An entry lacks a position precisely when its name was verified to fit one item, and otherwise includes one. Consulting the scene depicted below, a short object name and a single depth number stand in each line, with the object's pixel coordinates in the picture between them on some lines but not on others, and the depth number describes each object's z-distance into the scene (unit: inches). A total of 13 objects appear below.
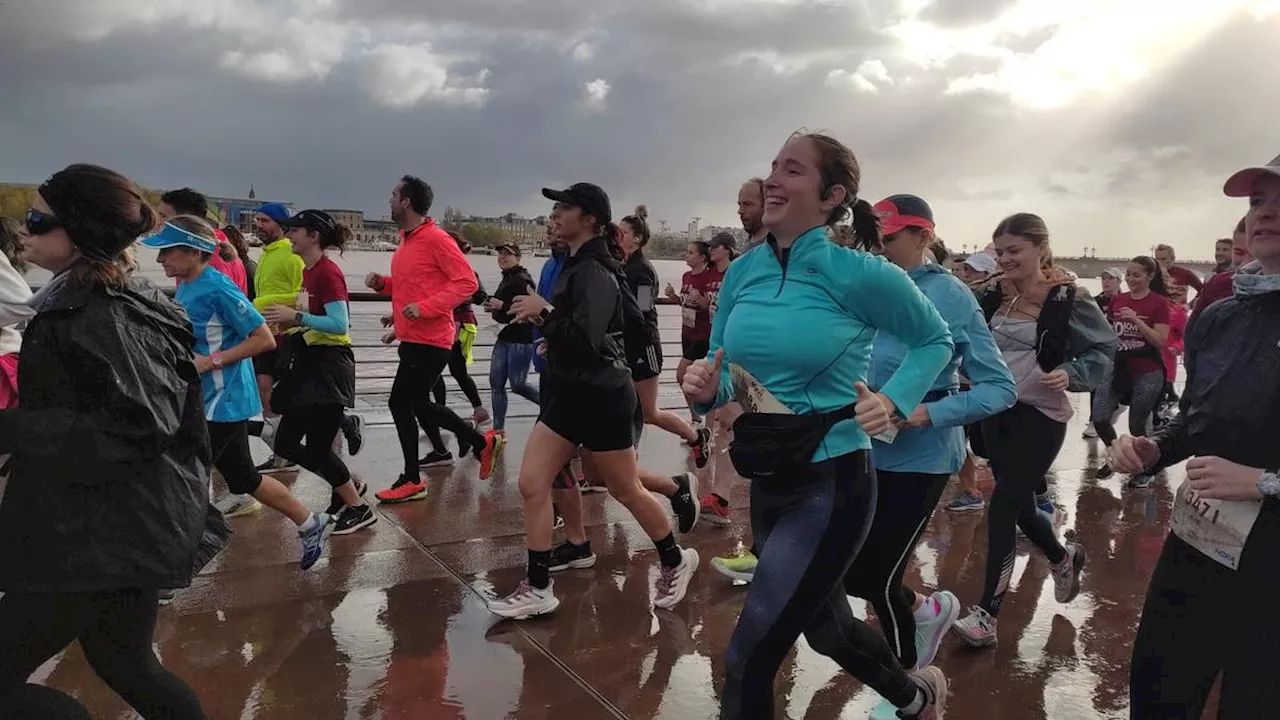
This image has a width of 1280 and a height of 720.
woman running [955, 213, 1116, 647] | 154.3
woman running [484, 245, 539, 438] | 294.8
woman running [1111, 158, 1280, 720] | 79.7
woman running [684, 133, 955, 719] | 97.2
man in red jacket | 228.4
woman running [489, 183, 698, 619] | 153.9
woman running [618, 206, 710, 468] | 204.1
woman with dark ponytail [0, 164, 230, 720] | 86.1
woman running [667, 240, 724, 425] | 307.5
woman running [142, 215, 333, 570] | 162.2
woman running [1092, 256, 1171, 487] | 287.3
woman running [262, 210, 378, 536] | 195.9
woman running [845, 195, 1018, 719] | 125.6
